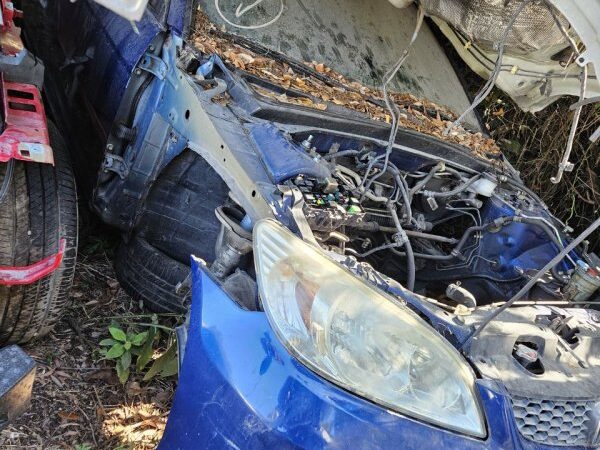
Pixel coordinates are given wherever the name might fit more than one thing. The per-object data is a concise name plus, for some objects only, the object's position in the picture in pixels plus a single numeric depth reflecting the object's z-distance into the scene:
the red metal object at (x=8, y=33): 2.28
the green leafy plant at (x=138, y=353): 2.46
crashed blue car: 1.47
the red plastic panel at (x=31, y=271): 2.18
